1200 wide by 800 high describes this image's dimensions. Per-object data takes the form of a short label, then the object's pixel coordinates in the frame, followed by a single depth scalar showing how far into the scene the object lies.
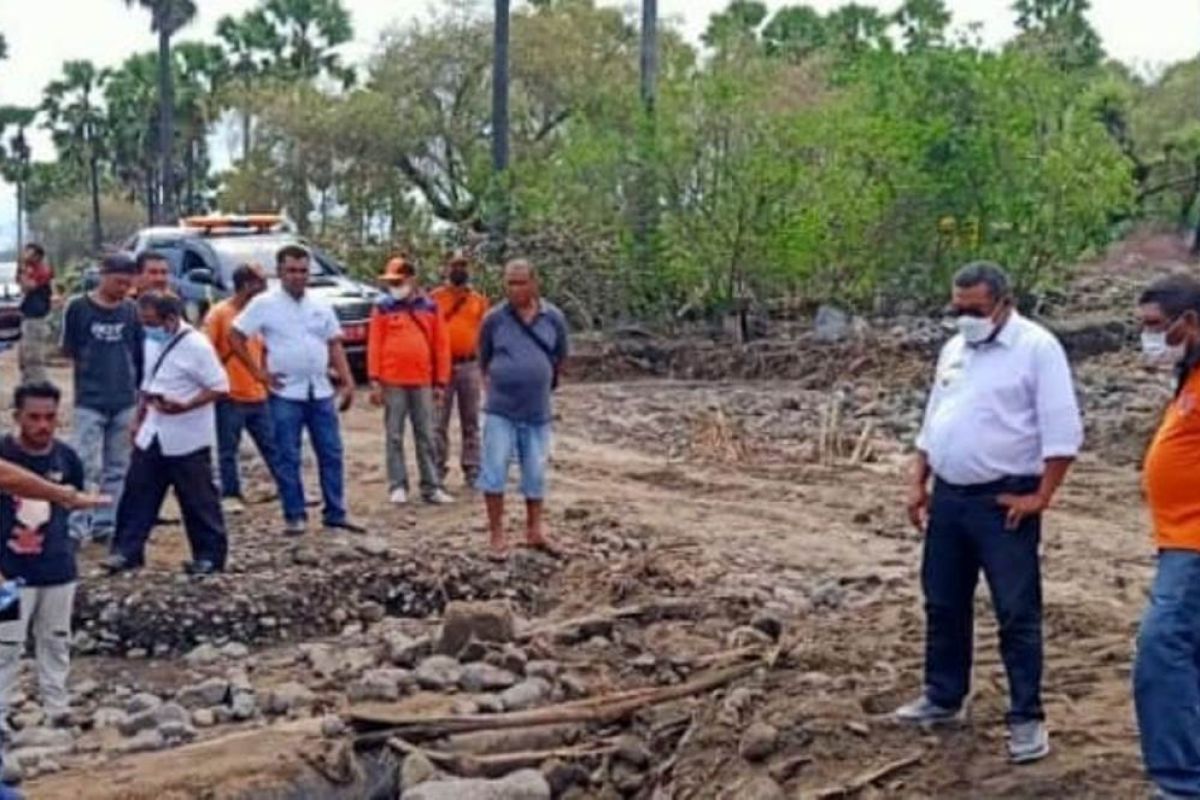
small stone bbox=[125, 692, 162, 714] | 8.73
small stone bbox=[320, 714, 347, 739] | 8.05
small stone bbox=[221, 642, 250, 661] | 9.72
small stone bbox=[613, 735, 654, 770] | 7.82
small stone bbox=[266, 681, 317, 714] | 8.72
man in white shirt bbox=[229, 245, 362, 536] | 11.40
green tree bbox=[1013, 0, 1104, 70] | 45.91
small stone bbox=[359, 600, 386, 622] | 10.35
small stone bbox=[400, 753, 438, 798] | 7.77
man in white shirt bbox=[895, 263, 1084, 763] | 6.65
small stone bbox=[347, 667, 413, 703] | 8.59
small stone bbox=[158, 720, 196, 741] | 8.38
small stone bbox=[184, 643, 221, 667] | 9.61
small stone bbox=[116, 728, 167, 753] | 8.21
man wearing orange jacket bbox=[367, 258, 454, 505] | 12.87
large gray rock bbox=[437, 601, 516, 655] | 9.17
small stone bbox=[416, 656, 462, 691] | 8.74
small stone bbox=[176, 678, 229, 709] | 8.84
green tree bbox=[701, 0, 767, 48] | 38.01
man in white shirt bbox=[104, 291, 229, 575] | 10.16
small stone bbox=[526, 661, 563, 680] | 8.75
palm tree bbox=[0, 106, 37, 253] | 69.56
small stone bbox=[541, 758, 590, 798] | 7.73
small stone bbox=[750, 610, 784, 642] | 8.98
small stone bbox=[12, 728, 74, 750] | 8.25
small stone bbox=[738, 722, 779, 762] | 7.36
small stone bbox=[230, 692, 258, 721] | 8.66
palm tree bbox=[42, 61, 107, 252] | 66.88
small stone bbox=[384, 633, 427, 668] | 9.17
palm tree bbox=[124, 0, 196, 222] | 46.25
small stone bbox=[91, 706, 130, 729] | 8.59
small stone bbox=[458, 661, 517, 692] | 8.66
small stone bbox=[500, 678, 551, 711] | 8.38
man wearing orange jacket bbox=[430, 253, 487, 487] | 13.45
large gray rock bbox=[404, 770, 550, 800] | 7.42
